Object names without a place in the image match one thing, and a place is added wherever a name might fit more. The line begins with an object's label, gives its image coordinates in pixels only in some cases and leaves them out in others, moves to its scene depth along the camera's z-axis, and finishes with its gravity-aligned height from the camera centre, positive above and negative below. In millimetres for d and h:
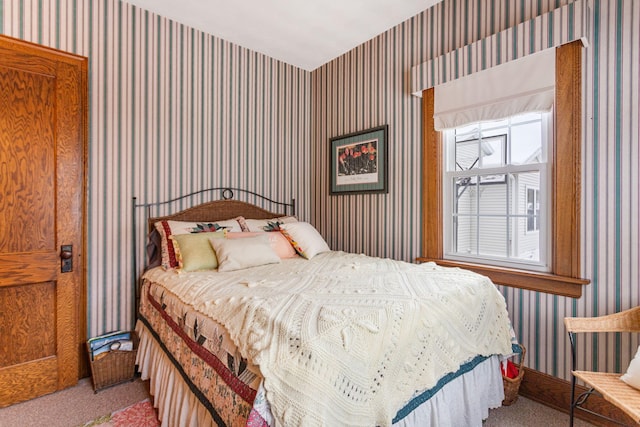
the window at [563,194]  1941 +114
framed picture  3025 +487
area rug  1836 -1183
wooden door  2055 -40
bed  1086 -516
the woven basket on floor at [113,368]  2168 -1059
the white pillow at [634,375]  1421 -702
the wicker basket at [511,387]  1988 -1053
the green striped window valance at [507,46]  1890 +1086
